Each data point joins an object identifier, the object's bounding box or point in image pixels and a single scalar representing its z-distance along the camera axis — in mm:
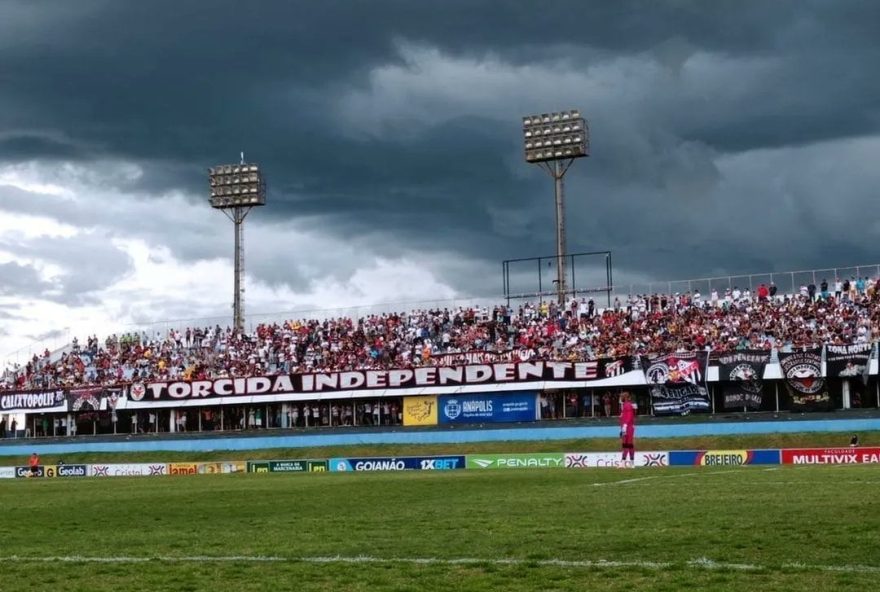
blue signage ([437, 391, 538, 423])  71438
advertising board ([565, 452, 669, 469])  50219
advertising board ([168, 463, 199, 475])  66562
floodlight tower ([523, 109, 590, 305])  87875
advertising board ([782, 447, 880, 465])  46250
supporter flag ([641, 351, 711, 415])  64688
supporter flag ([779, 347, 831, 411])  62312
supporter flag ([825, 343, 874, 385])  61125
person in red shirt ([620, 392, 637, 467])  36438
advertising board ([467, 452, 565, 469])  53969
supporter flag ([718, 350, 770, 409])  63312
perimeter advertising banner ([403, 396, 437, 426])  74062
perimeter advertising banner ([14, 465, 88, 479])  67312
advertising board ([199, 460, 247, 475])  64438
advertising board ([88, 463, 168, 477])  66438
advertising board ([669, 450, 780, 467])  48500
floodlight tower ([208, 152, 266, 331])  101062
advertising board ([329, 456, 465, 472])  57375
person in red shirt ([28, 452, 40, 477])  66000
